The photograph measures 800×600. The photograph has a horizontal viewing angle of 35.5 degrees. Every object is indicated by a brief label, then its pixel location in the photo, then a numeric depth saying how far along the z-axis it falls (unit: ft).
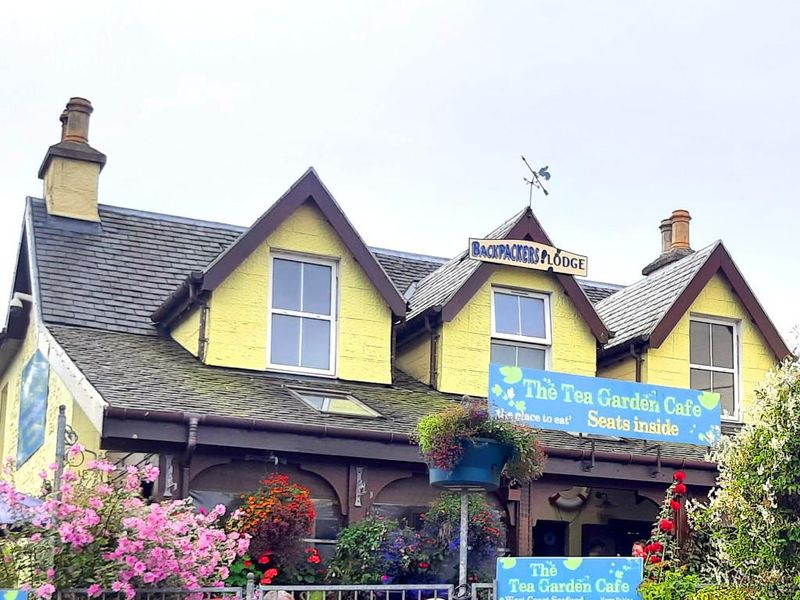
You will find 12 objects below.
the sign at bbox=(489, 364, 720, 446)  45.83
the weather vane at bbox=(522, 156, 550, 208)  59.41
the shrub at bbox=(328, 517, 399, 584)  44.11
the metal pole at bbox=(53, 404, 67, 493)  35.37
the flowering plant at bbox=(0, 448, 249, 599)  34.19
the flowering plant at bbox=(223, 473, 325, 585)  43.09
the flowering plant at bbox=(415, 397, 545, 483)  38.99
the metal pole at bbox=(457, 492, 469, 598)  37.60
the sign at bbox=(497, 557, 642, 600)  37.91
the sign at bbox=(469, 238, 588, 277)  57.31
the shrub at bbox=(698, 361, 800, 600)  38.34
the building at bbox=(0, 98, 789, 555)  46.01
